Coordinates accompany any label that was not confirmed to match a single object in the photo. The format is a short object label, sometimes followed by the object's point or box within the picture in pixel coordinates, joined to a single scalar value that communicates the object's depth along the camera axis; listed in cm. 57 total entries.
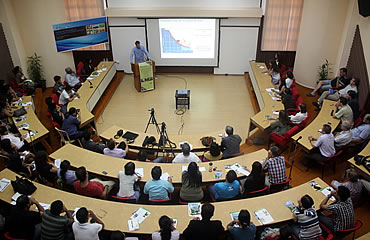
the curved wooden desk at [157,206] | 432
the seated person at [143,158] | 607
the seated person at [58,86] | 908
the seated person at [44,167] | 524
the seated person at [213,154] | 589
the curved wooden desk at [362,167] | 532
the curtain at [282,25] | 1052
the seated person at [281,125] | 695
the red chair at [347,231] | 419
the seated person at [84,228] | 392
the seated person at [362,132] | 636
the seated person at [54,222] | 406
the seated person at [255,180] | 479
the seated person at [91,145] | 629
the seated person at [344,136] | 609
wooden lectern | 1020
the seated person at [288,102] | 776
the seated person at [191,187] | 483
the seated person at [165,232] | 376
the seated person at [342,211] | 424
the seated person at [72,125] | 705
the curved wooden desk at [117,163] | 540
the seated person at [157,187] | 478
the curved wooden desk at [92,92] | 782
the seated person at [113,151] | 592
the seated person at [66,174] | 509
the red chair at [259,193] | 488
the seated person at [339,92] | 791
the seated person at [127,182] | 495
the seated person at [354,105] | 723
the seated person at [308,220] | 408
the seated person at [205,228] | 388
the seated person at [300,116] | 707
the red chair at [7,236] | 411
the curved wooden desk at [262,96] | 739
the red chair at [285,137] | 668
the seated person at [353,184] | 480
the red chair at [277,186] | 518
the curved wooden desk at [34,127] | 681
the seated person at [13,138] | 634
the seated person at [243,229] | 384
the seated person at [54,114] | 730
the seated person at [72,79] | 971
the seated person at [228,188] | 475
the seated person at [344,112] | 703
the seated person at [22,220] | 413
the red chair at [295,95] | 811
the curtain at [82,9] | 1068
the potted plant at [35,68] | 1067
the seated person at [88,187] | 479
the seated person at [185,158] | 565
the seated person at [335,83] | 848
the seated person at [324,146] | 600
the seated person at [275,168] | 518
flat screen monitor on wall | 1016
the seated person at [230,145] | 615
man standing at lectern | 1050
